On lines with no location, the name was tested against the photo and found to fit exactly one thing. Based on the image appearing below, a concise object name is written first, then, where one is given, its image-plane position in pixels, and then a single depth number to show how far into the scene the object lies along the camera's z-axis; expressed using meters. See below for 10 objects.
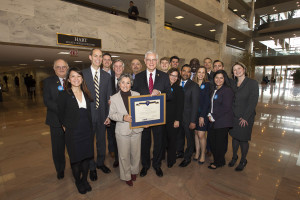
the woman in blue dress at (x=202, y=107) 3.31
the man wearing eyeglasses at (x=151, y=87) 2.84
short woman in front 2.58
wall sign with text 5.75
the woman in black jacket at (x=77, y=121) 2.37
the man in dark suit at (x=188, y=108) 3.21
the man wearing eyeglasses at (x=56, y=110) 2.70
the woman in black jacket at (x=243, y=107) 3.09
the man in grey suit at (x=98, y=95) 2.88
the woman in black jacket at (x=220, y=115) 3.06
